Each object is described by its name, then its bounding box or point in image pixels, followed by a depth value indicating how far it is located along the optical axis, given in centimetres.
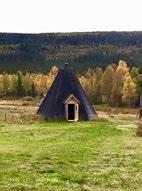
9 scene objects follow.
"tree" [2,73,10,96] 12719
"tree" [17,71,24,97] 12712
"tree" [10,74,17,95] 12969
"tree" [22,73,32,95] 12873
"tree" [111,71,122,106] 8900
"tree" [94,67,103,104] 9836
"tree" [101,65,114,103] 9494
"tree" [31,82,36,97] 12906
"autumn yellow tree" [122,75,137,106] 8306
